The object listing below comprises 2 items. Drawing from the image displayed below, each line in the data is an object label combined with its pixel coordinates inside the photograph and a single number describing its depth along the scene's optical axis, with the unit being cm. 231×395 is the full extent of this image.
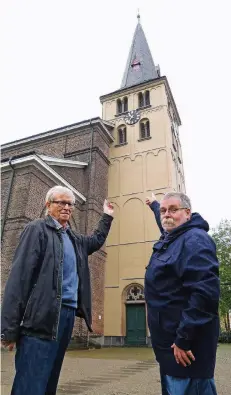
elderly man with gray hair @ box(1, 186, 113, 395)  216
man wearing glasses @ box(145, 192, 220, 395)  193
